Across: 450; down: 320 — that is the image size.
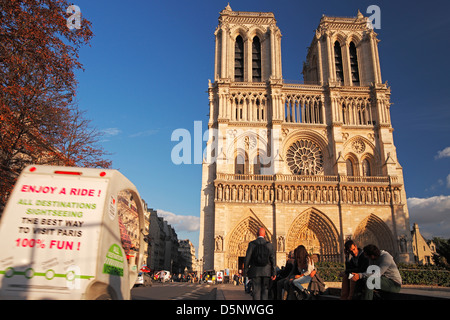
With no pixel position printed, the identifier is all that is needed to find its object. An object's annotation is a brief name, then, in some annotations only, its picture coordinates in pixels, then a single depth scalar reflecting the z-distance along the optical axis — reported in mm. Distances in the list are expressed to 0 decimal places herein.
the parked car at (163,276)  33331
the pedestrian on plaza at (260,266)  6459
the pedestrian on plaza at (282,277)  8102
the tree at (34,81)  9531
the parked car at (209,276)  26259
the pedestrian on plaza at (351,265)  5606
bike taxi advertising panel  4543
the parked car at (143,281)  19484
